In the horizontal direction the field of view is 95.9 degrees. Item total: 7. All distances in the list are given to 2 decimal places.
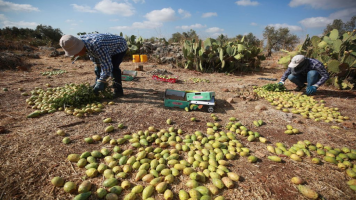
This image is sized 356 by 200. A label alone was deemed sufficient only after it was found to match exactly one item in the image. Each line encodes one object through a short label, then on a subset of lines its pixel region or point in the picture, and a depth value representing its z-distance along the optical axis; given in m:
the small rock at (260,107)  3.58
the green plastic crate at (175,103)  3.45
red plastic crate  5.69
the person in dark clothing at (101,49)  2.82
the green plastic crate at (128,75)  5.61
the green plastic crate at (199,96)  3.32
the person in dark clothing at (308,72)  4.19
